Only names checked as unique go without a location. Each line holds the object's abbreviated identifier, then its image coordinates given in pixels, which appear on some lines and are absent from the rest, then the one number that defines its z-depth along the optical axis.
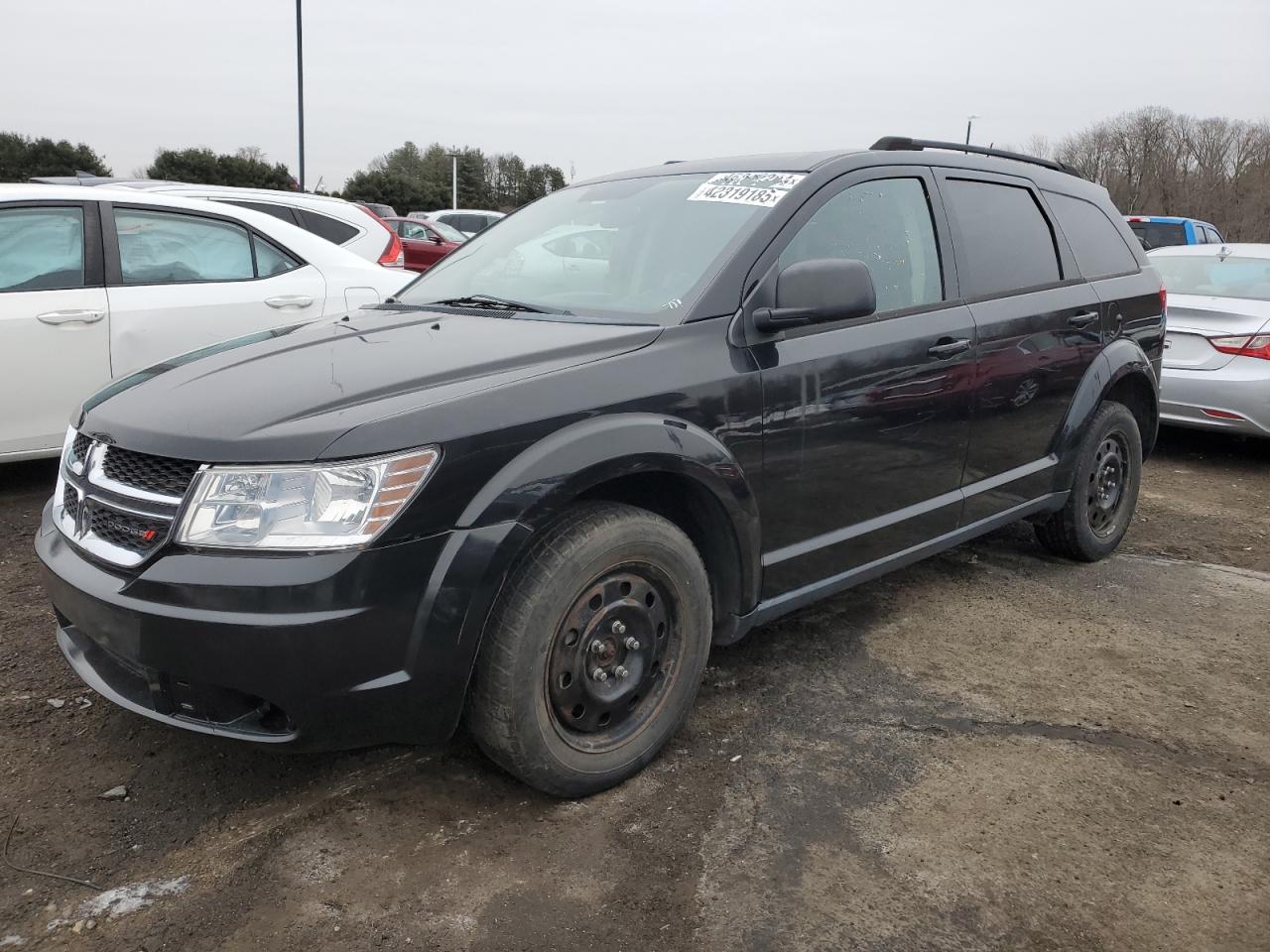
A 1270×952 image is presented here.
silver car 6.40
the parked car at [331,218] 7.23
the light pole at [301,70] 22.50
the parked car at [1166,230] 15.81
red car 15.73
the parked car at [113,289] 4.71
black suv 2.17
